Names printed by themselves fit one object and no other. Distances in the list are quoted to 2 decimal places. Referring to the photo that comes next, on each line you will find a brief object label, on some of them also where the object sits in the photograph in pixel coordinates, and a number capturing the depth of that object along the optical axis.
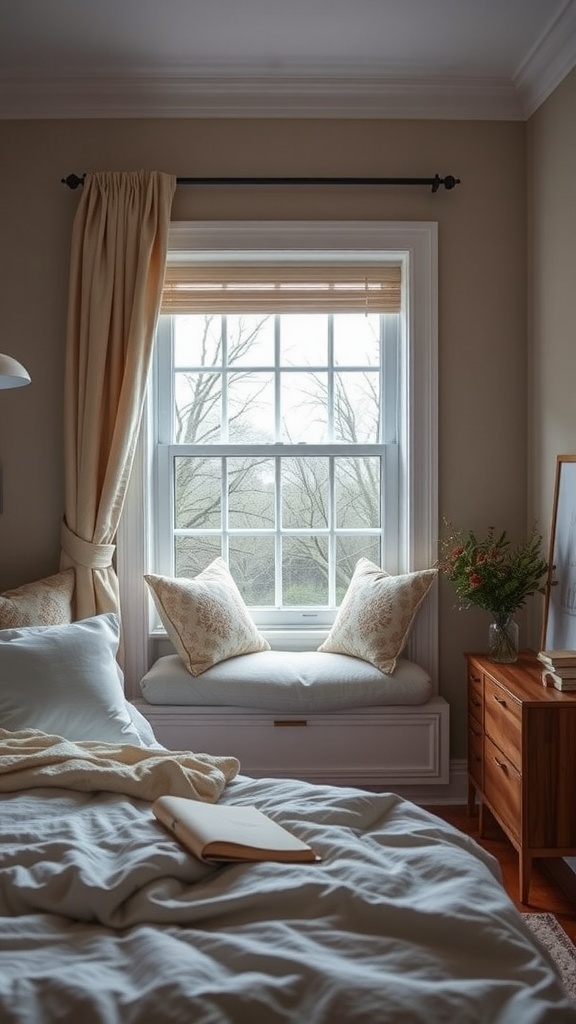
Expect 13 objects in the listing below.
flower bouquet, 3.22
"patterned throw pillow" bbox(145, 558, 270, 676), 3.46
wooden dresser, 2.70
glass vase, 3.27
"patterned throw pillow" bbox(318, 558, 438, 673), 3.49
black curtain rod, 3.54
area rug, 2.33
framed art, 3.12
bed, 1.23
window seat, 3.40
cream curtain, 3.51
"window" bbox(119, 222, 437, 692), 3.85
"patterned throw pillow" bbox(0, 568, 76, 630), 3.19
